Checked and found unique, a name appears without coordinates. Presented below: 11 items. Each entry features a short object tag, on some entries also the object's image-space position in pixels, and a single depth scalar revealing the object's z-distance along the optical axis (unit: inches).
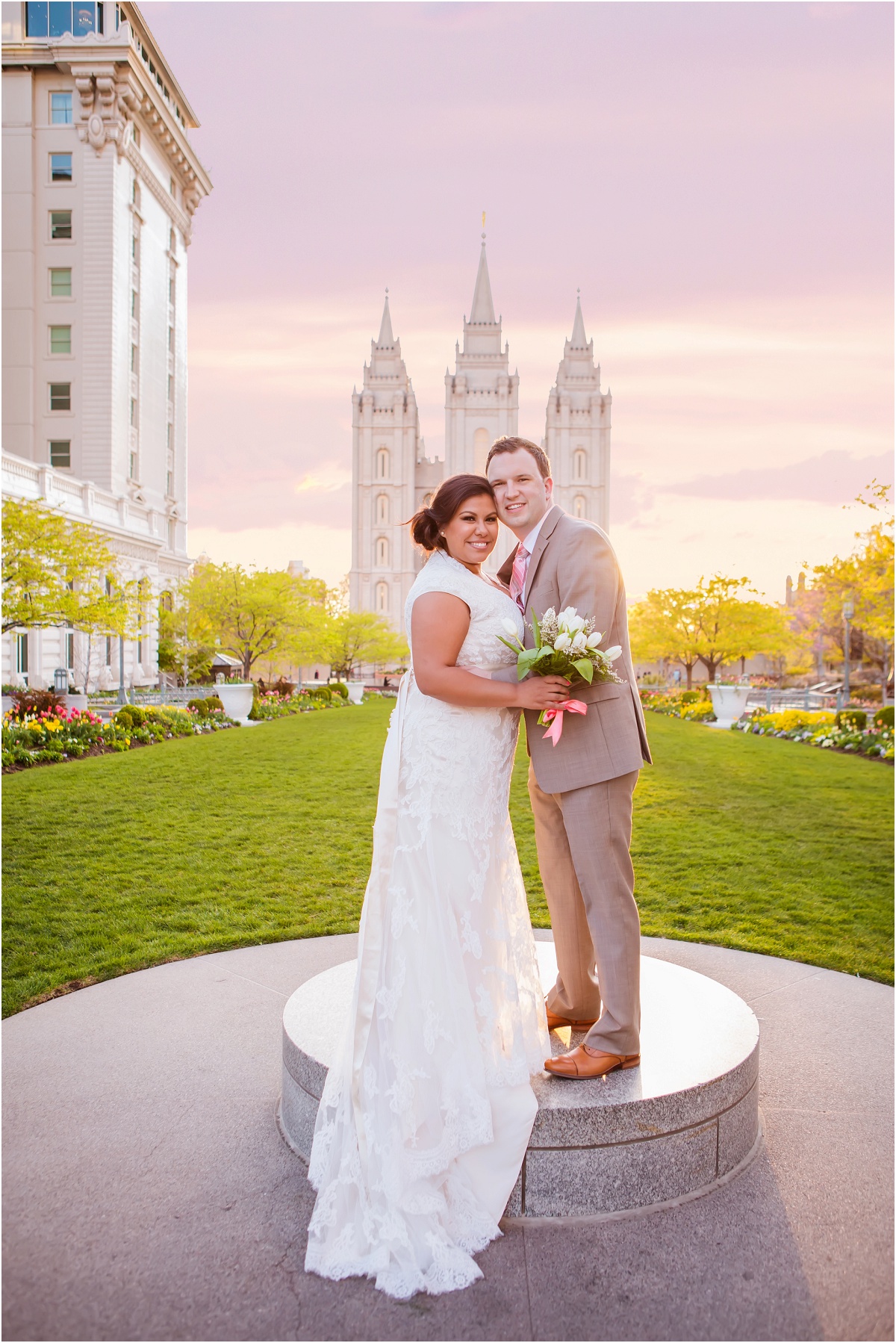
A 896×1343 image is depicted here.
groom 125.1
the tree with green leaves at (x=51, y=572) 687.7
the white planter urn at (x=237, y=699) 911.0
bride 109.0
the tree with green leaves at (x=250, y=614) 1176.2
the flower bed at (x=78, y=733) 559.2
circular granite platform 116.0
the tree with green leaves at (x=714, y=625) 1310.3
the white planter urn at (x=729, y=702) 944.9
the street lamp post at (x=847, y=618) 867.4
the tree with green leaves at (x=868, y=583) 768.9
